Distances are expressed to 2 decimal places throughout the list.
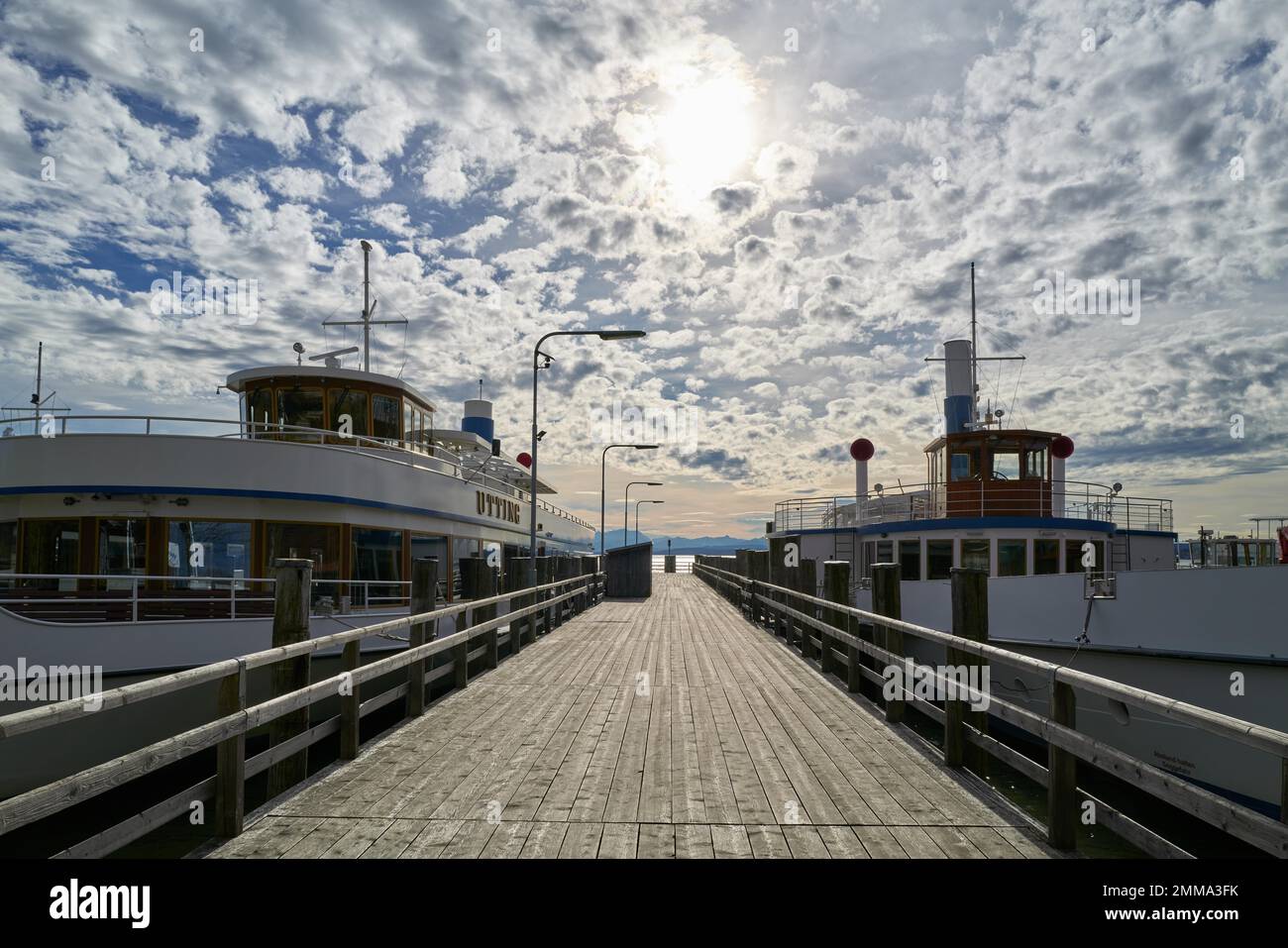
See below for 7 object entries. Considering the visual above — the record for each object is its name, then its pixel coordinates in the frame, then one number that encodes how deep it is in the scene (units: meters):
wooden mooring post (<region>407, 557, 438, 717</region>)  8.01
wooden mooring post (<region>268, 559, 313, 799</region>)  5.64
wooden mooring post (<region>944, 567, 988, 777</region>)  6.09
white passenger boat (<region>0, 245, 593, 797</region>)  10.32
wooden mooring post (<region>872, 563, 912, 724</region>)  8.73
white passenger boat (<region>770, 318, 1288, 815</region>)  9.19
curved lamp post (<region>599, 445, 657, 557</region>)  37.69
